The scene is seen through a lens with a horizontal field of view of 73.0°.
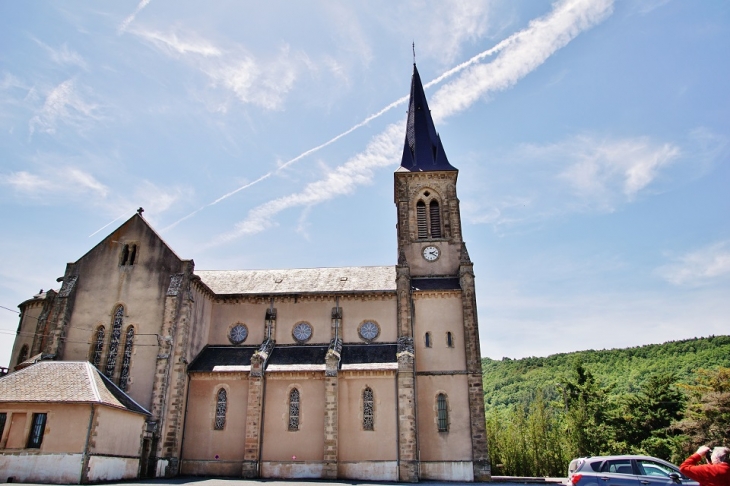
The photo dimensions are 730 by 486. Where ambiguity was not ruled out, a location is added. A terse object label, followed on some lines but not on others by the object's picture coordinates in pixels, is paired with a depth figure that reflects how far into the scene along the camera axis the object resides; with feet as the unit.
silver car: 40.34
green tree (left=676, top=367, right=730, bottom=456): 102.89
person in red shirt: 24.79
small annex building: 68.64
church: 88.17
